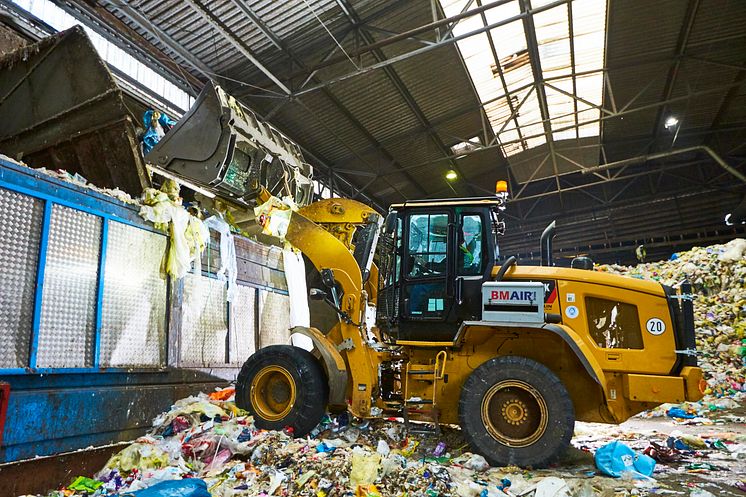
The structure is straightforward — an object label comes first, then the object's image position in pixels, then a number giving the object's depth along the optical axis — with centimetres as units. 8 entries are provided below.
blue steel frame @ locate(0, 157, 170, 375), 346
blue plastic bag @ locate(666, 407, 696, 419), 637
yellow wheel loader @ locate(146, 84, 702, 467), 363
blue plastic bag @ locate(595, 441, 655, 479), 346
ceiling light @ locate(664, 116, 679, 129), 1174
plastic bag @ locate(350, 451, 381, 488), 305
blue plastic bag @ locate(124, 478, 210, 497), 276
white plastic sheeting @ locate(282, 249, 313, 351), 655
